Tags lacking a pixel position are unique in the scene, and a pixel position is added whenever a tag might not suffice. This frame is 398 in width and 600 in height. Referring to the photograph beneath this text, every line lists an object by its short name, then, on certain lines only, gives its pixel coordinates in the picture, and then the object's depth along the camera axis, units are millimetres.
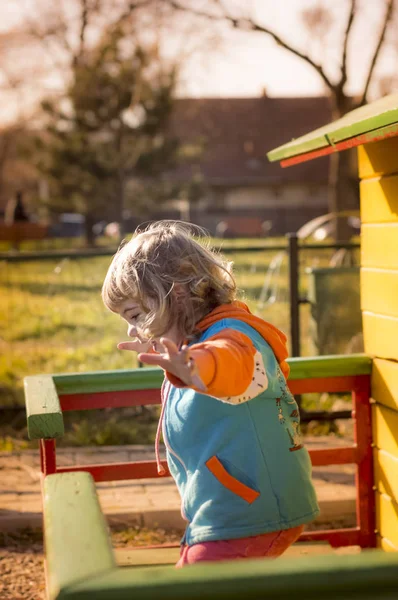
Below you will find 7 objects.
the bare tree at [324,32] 12344
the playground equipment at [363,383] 2891
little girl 1935
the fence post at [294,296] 6020
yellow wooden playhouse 3225
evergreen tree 30078
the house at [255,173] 44156
